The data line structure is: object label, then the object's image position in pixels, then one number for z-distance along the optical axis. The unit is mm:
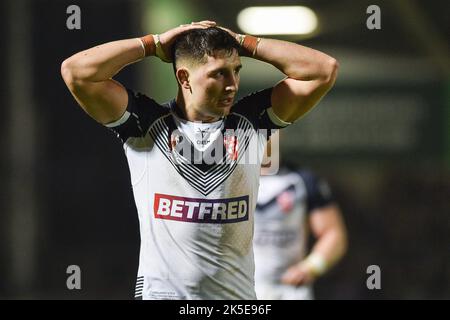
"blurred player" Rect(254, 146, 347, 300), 11398
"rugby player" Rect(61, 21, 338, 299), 7480
